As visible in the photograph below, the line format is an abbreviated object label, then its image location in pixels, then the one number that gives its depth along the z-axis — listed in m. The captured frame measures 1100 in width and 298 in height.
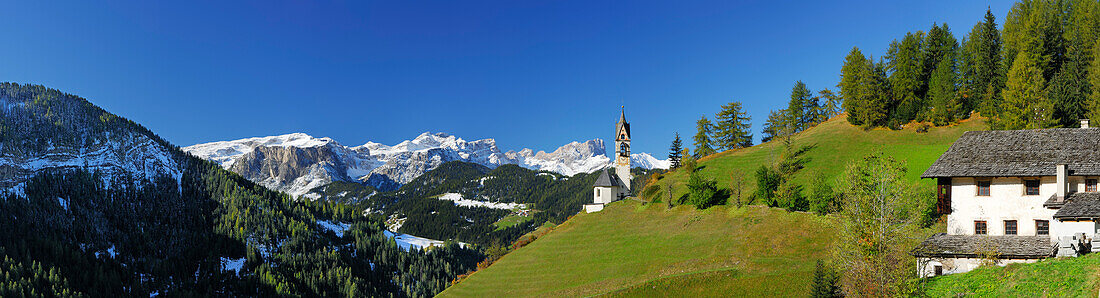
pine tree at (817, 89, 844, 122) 115.81
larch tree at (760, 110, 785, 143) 111.88
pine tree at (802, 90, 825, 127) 118.88
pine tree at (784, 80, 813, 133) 118.38
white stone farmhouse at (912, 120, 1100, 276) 35.19
